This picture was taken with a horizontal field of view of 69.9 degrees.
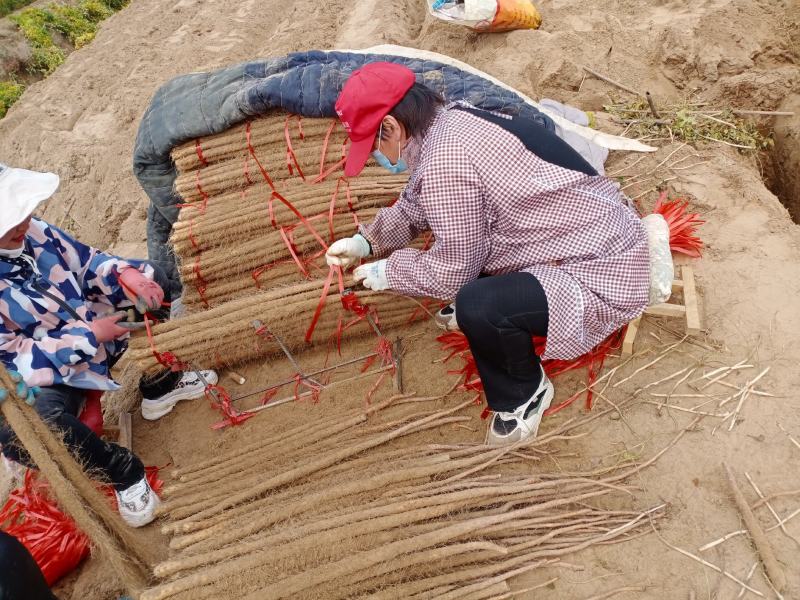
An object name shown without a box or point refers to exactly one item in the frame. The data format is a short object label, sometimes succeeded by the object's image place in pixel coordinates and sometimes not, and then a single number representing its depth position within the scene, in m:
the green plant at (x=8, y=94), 7.85
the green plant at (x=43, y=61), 8.85
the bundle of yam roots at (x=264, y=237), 2.77
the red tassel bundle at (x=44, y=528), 2.49
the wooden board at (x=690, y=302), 2.64
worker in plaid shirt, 2.07
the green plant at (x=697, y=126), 3.94
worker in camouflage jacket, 2.34
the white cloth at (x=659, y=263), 2.35
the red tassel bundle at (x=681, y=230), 3.06
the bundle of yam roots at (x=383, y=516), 1.86
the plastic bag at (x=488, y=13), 5.03
